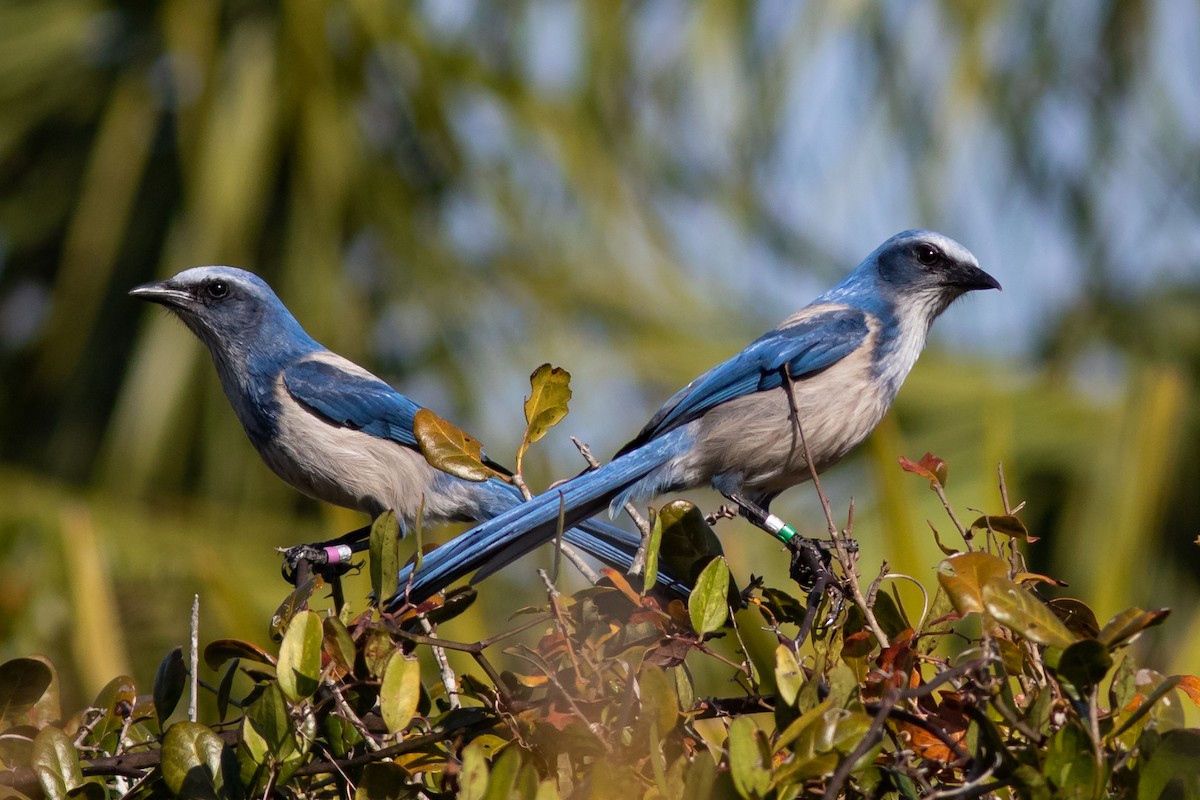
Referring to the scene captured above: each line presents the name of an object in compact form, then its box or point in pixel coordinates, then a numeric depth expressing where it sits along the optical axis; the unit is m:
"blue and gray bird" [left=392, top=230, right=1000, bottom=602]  6.48
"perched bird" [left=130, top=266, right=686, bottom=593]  6.88
